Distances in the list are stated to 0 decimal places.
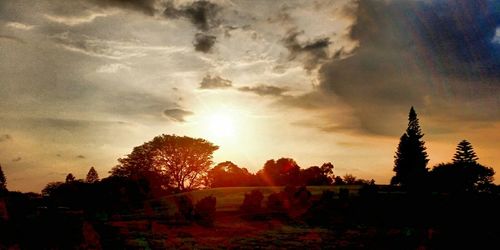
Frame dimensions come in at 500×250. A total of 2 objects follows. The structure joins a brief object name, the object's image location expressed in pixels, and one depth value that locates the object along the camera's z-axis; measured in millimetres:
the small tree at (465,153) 64562
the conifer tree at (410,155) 64812
